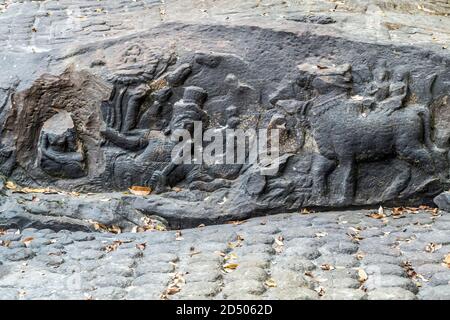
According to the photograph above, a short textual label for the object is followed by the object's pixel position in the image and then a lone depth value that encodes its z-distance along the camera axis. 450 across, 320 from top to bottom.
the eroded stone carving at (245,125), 6.41
